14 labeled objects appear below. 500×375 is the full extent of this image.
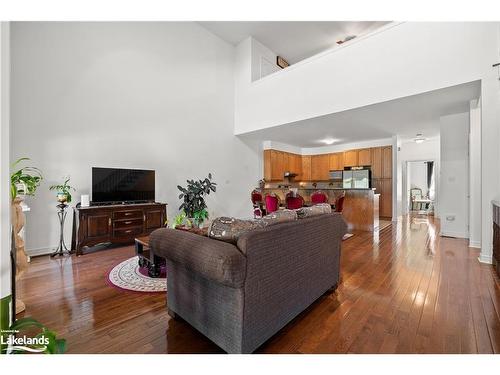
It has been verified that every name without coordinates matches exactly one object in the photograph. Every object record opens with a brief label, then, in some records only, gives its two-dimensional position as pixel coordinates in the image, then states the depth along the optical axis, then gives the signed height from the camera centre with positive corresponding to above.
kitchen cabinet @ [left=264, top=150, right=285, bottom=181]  7.66 +0.68
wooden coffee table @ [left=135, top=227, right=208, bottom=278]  2.55 -0.85
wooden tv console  3.54 -0.65
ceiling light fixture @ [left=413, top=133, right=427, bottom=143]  6.89 +1.43
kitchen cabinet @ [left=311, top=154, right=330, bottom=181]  8.74 +0.68
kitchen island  5.36 -0.55
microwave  8.28 +0.35
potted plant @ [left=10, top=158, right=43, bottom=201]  2.10 +0.03
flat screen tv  3.91 +0.01
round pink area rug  2.35 -1.07
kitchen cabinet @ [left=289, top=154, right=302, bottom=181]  8.70 +0.79
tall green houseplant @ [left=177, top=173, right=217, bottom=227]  4.12 -0.24
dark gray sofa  1.28 -0.63
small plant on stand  3.45 -0.11
